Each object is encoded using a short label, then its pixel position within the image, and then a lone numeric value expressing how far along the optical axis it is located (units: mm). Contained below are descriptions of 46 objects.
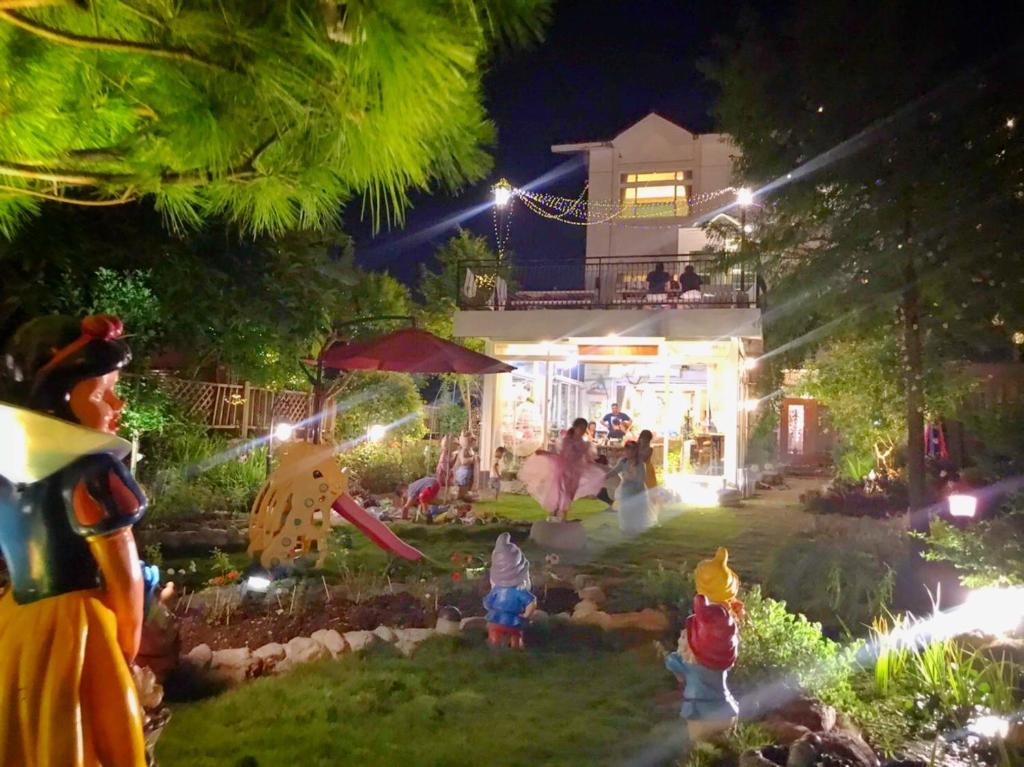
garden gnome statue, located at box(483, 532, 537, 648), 4781
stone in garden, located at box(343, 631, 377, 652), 4598
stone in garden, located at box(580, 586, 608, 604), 5899
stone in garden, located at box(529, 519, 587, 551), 8320
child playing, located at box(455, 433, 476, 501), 11625
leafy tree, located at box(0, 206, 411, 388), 4891
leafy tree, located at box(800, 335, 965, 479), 7285
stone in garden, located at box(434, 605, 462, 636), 5004
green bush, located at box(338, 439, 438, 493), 12664
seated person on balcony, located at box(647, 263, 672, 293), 14062
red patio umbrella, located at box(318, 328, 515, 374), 7871
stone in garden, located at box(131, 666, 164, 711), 3350
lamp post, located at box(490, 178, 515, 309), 15164
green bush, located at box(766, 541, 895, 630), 5559
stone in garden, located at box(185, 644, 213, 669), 4133
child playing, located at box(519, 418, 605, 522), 8555
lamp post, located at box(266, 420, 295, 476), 9859
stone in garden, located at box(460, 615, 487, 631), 5047
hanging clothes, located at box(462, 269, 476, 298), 14570
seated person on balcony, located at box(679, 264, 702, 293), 13664
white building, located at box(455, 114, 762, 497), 13570
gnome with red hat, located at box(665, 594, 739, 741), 3354
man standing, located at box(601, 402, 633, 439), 15125
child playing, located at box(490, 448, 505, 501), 13125
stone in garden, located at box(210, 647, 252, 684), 4152
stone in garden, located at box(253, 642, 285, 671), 4281
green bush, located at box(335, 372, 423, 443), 14258
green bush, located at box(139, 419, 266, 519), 8203
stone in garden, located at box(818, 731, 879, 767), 3201
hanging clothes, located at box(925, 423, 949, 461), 10852
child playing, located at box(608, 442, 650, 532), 9766
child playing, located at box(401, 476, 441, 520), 9828
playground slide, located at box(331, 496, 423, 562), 6285
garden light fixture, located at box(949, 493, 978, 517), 6137
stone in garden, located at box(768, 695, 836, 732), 3607
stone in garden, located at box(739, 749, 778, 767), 3098
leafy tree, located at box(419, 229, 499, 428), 18250
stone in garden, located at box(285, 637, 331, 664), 4391
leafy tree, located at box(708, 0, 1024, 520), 6480
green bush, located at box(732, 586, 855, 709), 3932
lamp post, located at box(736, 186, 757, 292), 7999
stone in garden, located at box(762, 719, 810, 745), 3430
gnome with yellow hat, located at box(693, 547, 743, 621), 3879
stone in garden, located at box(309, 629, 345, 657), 4508
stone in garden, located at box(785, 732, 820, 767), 3102
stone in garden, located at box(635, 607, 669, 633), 5234
